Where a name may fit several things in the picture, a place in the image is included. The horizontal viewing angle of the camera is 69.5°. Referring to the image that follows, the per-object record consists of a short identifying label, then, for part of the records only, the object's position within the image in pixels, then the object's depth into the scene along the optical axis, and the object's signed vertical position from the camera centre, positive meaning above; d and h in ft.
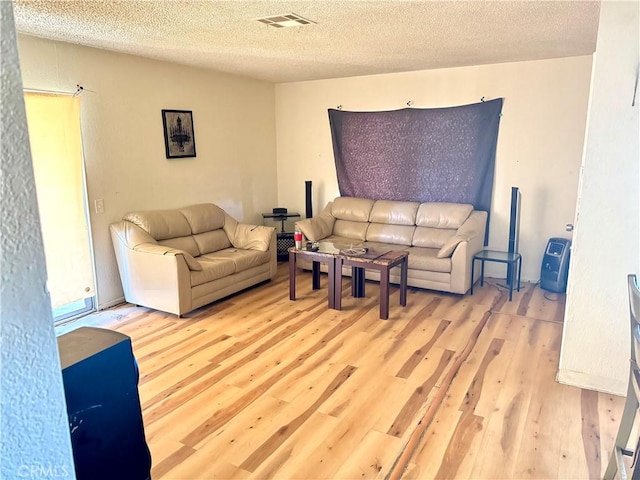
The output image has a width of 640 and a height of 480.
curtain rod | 11.79 +1.72
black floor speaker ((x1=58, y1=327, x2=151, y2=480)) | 4.04 -2.25
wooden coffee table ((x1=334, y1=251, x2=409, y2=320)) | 12.88 -3.26
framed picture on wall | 15.57 +0.77
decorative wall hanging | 16.42 +0.09
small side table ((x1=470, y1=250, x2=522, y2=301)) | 14.56 -3.28
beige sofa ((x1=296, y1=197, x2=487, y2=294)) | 14.66 -2.75
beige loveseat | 13.03 -3.10
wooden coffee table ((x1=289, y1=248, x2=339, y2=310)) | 13.69 -3.22
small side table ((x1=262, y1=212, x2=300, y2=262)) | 19.35 -3.48
